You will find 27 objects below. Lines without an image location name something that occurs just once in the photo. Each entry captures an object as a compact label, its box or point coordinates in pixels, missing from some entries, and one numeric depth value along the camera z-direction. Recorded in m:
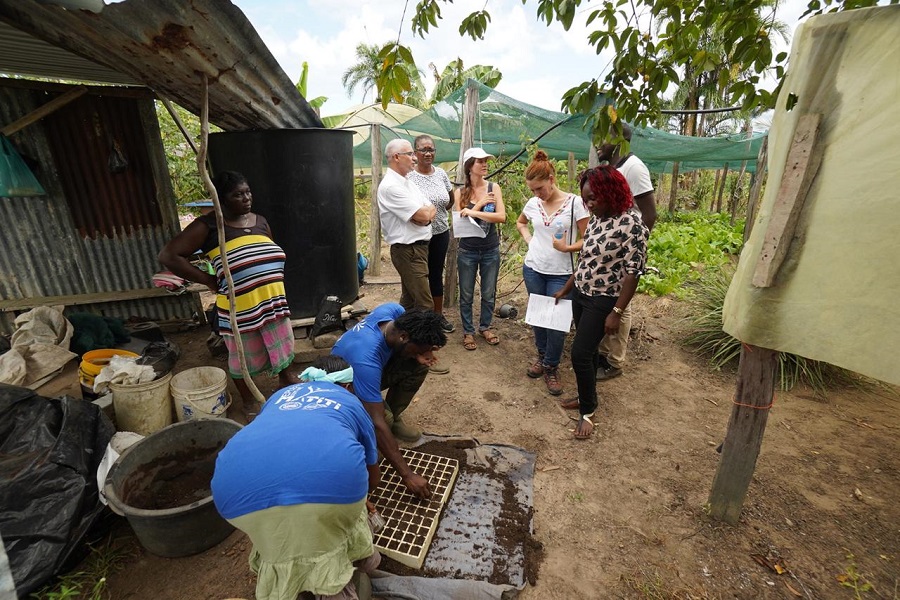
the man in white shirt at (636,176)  3.47
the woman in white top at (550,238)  3.50
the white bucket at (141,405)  2.76
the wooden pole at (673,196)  11.80
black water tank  3.61
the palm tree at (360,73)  25.31
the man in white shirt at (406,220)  3.70
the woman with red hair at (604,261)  2.77
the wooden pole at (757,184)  5.05
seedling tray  2.15
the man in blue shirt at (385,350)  2.17
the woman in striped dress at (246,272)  2.66
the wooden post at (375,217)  6.62
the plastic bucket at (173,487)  2.00
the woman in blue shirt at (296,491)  1.42
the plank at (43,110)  3.54
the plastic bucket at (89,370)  2.98
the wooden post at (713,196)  14.63
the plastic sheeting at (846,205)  1.37
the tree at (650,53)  1.63
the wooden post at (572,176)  6.45
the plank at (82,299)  3.91
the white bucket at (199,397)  2.84
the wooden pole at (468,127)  4.88
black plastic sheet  1.82
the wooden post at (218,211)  2.00
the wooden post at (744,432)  2.12
